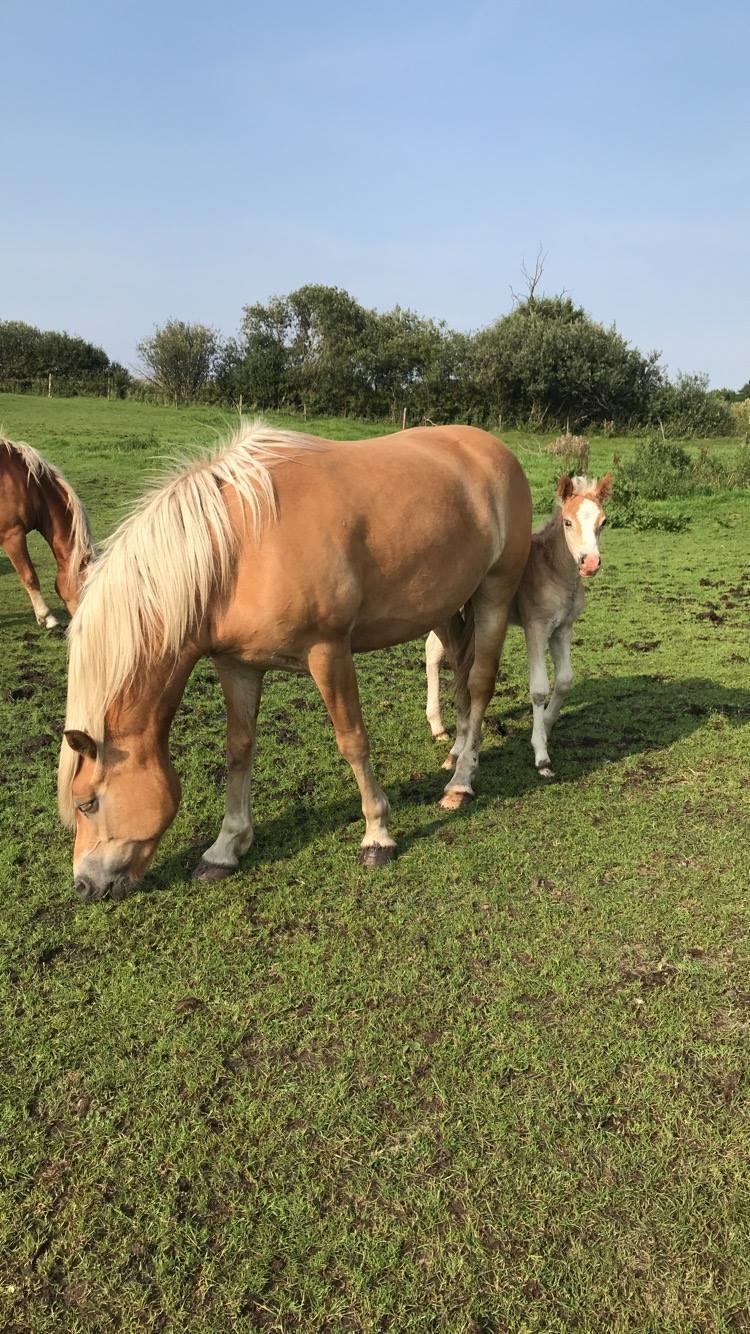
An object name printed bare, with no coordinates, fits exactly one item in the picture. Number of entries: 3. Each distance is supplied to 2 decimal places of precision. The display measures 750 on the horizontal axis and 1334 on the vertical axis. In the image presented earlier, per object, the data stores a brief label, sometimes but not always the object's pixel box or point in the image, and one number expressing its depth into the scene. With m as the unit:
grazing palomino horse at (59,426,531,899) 2.69
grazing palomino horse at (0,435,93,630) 6.66
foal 4.17
